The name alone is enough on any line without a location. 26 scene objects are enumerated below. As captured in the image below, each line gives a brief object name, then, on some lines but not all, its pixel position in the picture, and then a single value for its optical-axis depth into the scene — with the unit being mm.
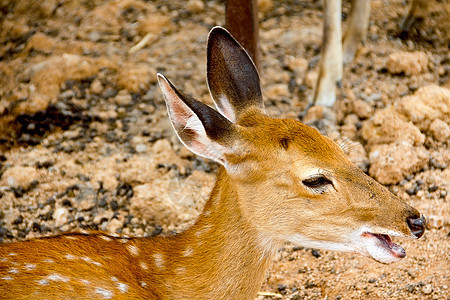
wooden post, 9398
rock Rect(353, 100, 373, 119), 10727
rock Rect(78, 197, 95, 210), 9492
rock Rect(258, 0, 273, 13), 13375
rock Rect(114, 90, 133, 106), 11234
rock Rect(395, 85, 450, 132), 10133
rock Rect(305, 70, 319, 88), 11461
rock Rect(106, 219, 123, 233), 9227
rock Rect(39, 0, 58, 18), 13281
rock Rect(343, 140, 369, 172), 9906
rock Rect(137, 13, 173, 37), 12914
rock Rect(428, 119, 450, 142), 10023
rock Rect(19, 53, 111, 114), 10914
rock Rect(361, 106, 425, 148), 9930
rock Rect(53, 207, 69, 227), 9305
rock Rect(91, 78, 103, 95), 11391
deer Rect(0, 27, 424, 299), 6301
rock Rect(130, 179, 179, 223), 9414
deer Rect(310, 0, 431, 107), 10484
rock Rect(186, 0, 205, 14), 13336
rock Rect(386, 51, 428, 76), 11414
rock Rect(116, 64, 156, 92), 11406
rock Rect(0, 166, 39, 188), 9758
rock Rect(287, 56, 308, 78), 11807
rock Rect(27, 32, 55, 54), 12367
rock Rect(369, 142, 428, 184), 9562
